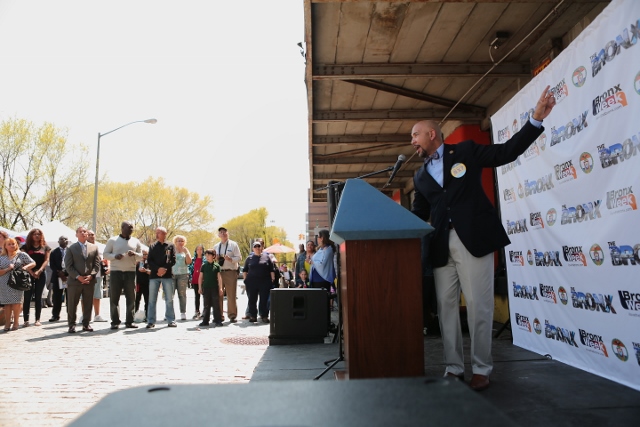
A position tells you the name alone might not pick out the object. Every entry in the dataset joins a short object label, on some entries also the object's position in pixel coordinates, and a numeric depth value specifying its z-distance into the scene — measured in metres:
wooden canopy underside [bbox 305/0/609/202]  5.53
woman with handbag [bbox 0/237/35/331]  8.96
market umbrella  23.52
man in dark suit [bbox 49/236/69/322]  10.45
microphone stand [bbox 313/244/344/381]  4.27
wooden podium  2.90
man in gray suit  8.71
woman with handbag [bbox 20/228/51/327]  10.32
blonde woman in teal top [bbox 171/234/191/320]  10.42
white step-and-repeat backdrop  3.42
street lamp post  22.16
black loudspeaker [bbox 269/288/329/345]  6.81
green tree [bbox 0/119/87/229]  28.95
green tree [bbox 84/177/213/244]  44.28
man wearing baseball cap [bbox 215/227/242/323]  10.11
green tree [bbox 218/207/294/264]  83.44
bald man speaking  3.37
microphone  3.69
